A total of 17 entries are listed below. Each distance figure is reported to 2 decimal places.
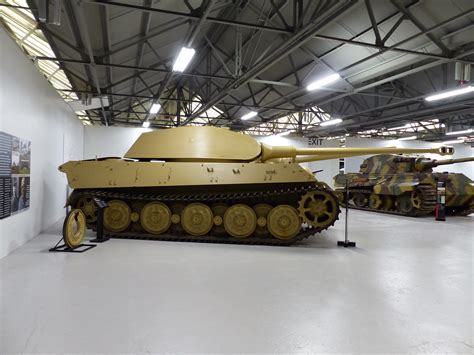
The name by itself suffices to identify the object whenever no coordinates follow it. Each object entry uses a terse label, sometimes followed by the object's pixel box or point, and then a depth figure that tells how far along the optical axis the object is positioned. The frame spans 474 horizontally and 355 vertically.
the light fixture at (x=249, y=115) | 16.08
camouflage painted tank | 13.21
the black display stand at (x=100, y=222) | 7.57
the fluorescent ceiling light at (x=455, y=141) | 26.28
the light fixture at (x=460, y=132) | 19.81
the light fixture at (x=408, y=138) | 25.86
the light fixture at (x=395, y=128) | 23.81
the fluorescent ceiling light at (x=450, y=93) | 10.77
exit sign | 23.63
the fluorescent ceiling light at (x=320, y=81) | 10.69
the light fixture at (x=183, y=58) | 8.56
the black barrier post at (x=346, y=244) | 7.51
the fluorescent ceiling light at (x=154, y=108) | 15.15
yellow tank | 7.54
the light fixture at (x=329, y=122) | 16.45
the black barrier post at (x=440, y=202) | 12.66
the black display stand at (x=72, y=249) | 6.51
